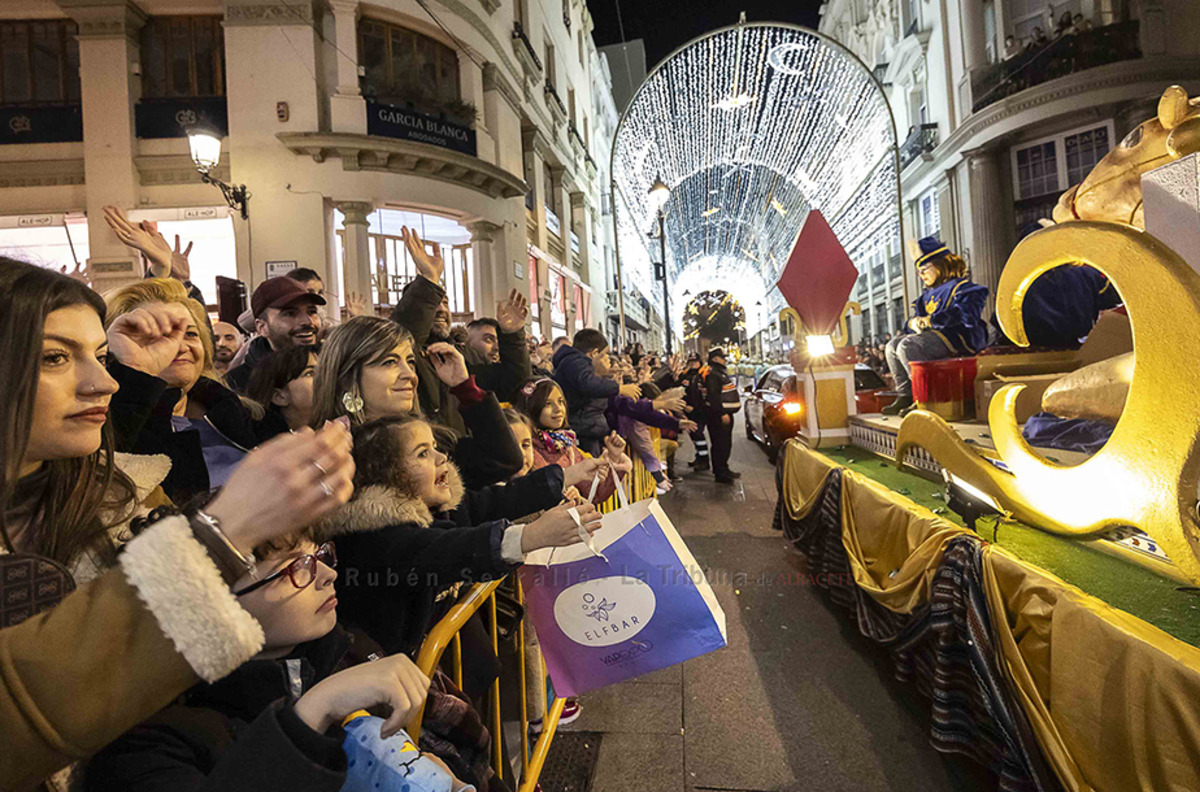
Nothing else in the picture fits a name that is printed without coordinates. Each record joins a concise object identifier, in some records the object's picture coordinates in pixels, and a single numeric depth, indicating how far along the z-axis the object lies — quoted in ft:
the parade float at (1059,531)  5.03
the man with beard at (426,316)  10.30
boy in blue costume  16.66
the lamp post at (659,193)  40.22
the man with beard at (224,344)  11.86
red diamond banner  17.38
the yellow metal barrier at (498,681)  4.84
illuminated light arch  30.58
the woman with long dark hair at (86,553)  1.86
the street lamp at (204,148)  25.48
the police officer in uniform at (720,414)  26.68
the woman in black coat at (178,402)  5.01
